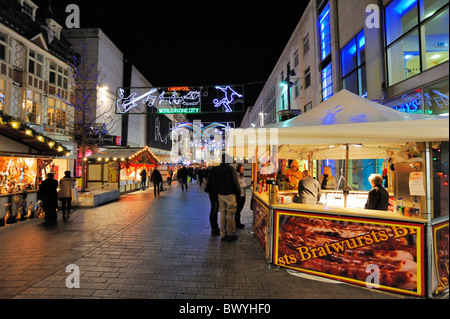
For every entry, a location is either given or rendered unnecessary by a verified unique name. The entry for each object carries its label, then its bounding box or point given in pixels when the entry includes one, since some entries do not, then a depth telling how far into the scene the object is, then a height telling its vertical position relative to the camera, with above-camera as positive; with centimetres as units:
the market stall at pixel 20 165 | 781 +9
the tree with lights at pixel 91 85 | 2239 +787
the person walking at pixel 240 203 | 750 -107
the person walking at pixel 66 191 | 898 -87
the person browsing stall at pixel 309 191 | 555 -52
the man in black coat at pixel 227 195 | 612 -69
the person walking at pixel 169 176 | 2539 -85
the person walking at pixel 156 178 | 1586 -66
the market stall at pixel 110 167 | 1689 +4
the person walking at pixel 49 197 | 829 -102
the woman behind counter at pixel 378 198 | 469 -56
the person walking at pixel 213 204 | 679 -102
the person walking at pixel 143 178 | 2011 -86
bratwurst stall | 354 -83
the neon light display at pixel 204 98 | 1269 +361
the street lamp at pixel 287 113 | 1237 +275
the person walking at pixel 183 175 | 1998 -59
